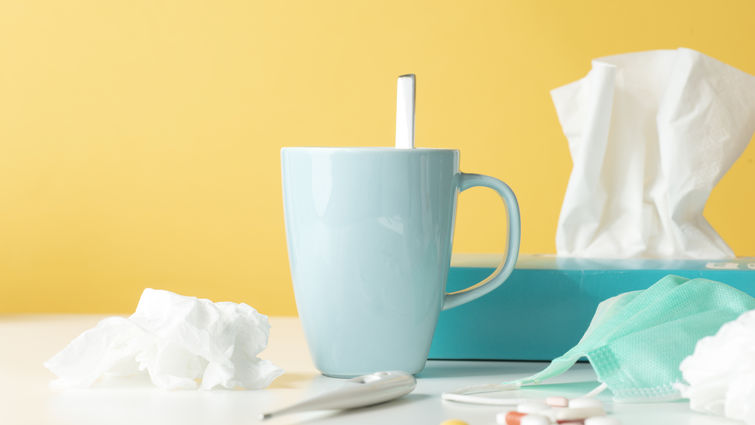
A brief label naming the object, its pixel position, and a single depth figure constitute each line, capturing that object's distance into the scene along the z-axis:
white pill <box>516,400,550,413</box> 0.82
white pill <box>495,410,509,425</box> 0.82
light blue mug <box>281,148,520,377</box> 0.88
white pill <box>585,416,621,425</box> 0.80
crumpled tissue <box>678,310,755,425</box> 0.81
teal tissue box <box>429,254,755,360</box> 0.95
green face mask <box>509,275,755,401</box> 0.86
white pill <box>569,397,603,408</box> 0.83
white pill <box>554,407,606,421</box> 0.81
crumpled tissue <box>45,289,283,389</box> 0.88
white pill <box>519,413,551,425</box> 0.80
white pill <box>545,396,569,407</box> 0.83
